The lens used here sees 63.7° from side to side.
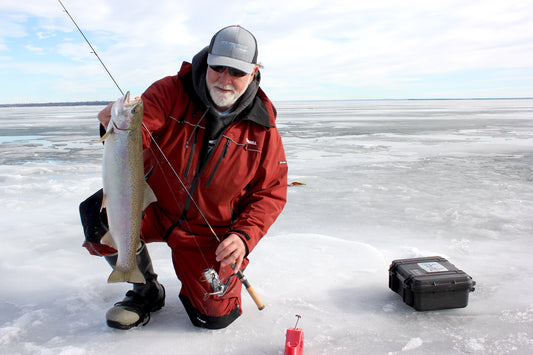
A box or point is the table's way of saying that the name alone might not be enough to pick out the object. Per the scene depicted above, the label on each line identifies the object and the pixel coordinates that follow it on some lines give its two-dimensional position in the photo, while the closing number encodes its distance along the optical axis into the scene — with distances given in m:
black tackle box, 2.88
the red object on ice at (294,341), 2.33
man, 2.83
